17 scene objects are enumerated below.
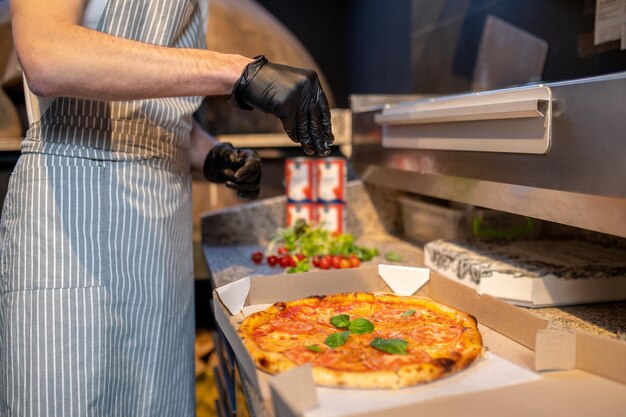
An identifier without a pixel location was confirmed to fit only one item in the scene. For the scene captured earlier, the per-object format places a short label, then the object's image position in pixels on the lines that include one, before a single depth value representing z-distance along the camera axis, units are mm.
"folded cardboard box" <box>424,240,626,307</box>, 1309
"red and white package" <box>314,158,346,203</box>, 2322
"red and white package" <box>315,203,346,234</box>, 2357
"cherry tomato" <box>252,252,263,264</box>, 1972
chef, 1107
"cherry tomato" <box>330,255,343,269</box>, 1835
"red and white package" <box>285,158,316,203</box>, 2354
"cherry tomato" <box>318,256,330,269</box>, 1837
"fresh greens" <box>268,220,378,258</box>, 2008
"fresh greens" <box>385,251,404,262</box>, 1925
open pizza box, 788
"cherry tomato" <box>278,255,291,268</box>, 1909
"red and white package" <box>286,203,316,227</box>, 2379
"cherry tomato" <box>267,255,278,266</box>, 1912
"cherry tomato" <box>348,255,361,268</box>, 1859
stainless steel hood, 978
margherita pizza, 878
